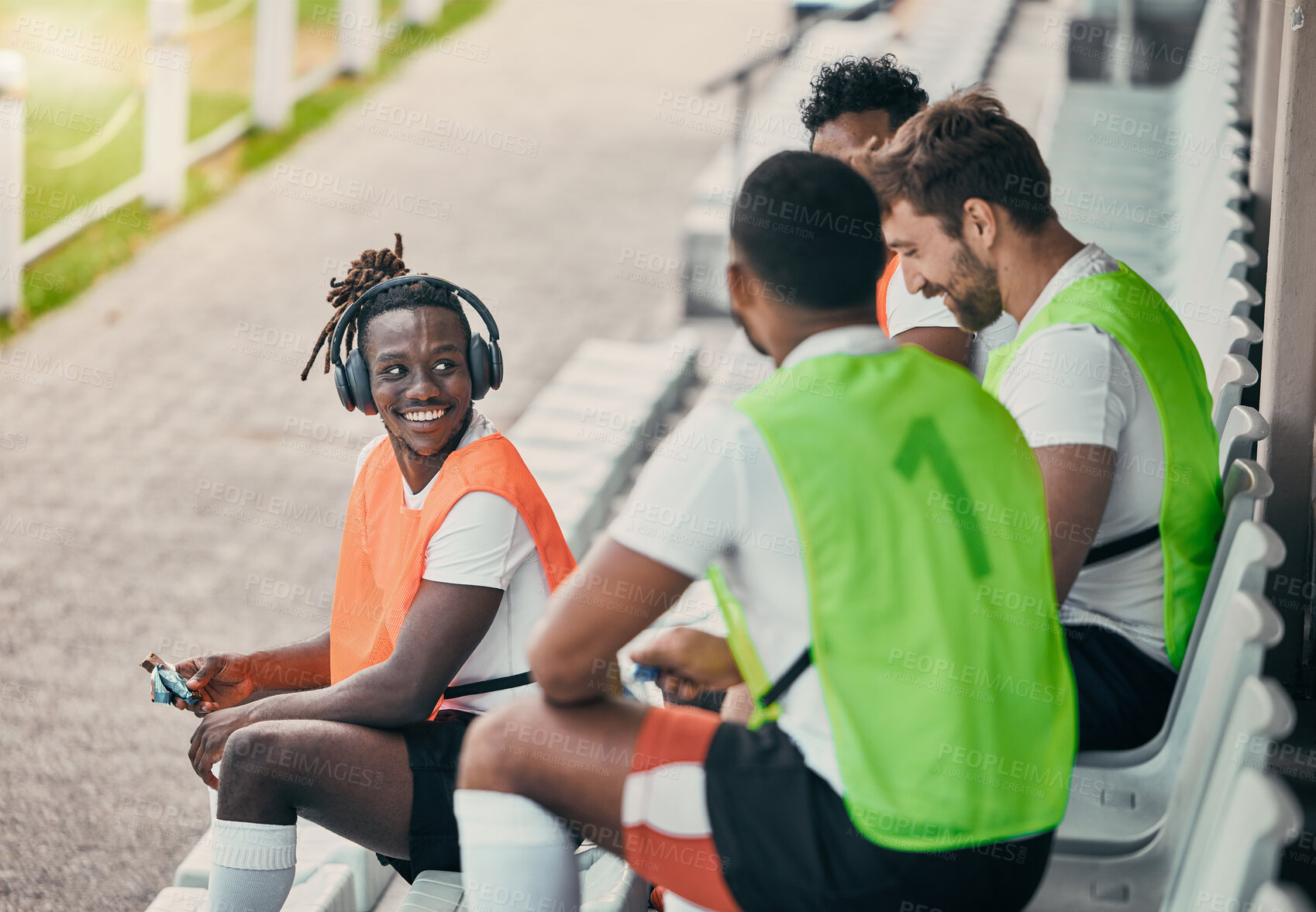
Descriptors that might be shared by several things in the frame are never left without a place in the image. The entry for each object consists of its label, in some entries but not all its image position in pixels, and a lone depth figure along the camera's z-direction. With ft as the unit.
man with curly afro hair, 22.89
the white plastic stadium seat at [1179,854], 11.64
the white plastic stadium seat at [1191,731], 13.03
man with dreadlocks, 16.55
